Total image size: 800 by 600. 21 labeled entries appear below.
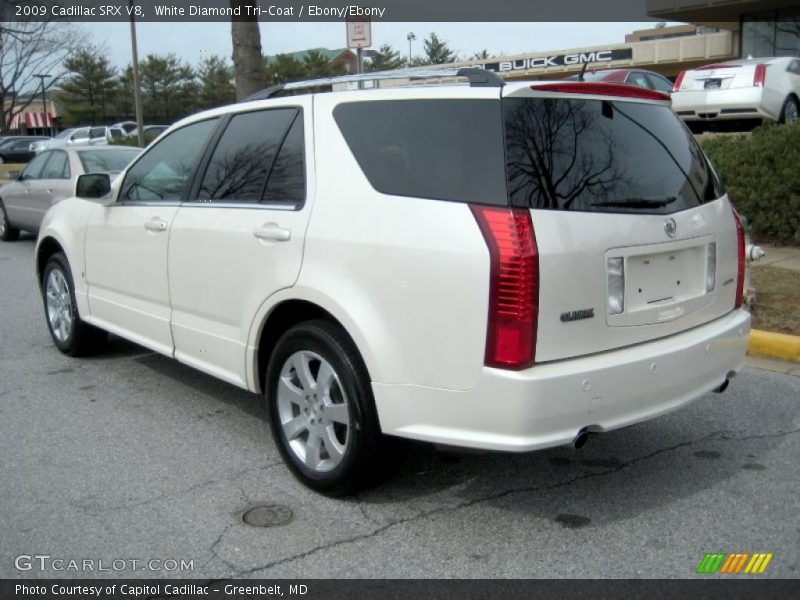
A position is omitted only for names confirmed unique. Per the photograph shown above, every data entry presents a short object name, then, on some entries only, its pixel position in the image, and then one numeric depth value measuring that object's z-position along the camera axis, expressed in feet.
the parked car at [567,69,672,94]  48.49
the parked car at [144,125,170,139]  100.87
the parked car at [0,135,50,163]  117.91
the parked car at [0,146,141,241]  37.22
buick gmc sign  122.83
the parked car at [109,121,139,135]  127.09
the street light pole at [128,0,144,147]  86.22
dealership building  90.74
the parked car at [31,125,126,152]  109.70
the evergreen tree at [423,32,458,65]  236.73
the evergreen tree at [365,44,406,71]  183.85
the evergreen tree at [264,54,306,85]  176.55
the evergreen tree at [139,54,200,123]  183.42
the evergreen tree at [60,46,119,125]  183.73
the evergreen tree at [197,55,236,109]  178.19
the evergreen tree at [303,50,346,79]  177.66
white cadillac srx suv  10.31
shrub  30.63
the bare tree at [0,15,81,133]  128.36
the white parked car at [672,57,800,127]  41.42
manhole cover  11.84
